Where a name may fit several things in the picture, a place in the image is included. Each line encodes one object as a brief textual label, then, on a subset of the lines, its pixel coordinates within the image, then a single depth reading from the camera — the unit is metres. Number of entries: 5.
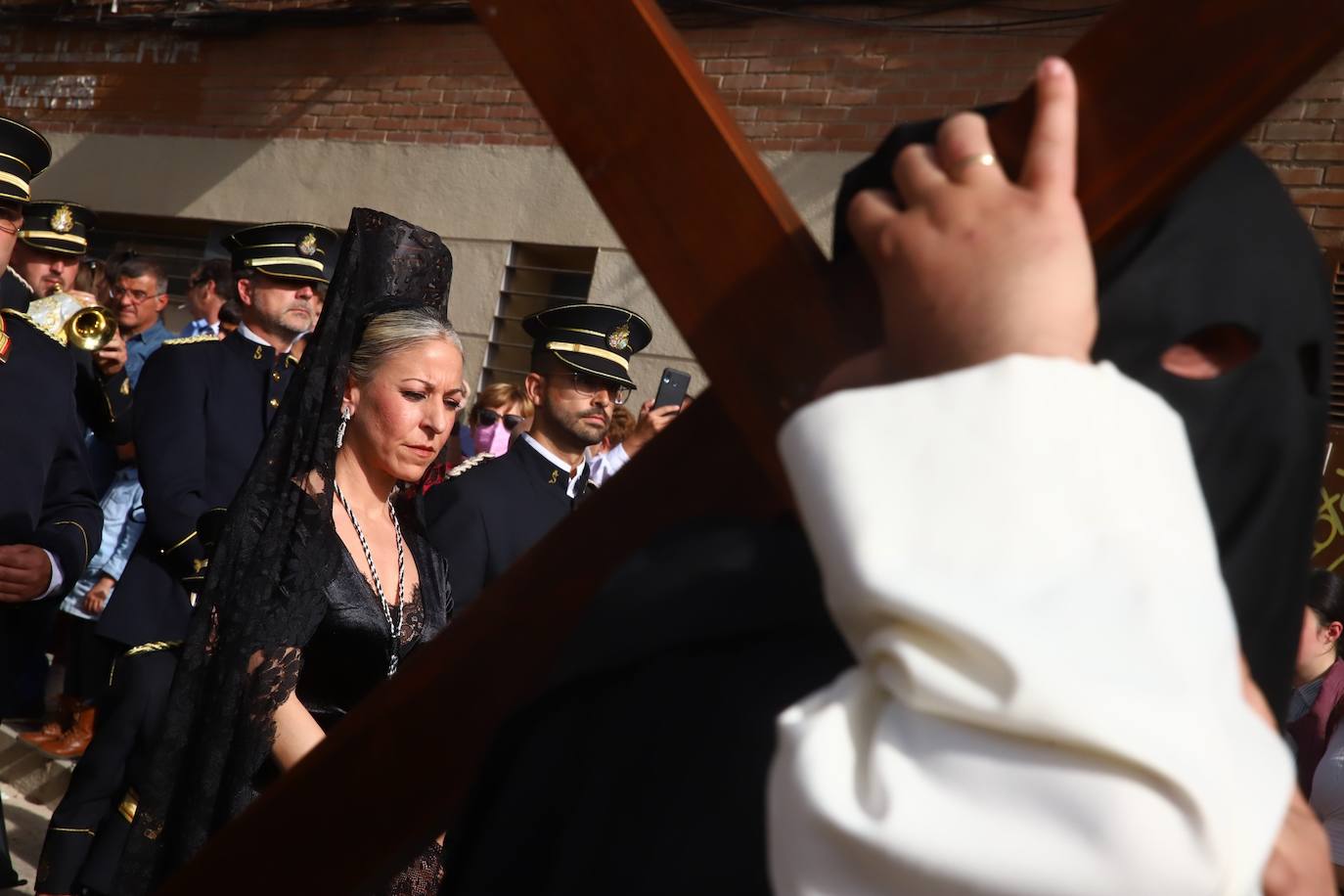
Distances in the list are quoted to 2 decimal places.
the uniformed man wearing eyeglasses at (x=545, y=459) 4.20
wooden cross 0.87
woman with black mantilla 2.69
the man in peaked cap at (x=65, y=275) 6.16
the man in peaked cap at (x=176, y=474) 4.21
